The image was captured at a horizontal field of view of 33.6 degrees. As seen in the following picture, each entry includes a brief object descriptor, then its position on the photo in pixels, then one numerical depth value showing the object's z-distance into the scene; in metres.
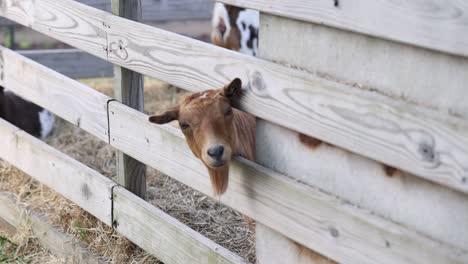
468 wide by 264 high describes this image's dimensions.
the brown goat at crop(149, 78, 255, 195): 3.34
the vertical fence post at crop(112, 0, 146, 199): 4.20
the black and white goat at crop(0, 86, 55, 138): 7.73
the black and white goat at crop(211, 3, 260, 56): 7.52
